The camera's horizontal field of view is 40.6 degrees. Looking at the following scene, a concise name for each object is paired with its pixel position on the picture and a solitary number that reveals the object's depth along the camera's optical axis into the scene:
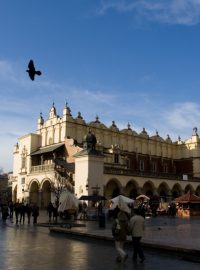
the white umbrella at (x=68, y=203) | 16.33
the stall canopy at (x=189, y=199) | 25.96
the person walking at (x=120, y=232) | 7.07
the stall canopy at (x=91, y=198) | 19.67
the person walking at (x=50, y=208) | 18.58
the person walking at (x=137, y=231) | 7.31
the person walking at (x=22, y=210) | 18.73
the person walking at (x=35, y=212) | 17.51
